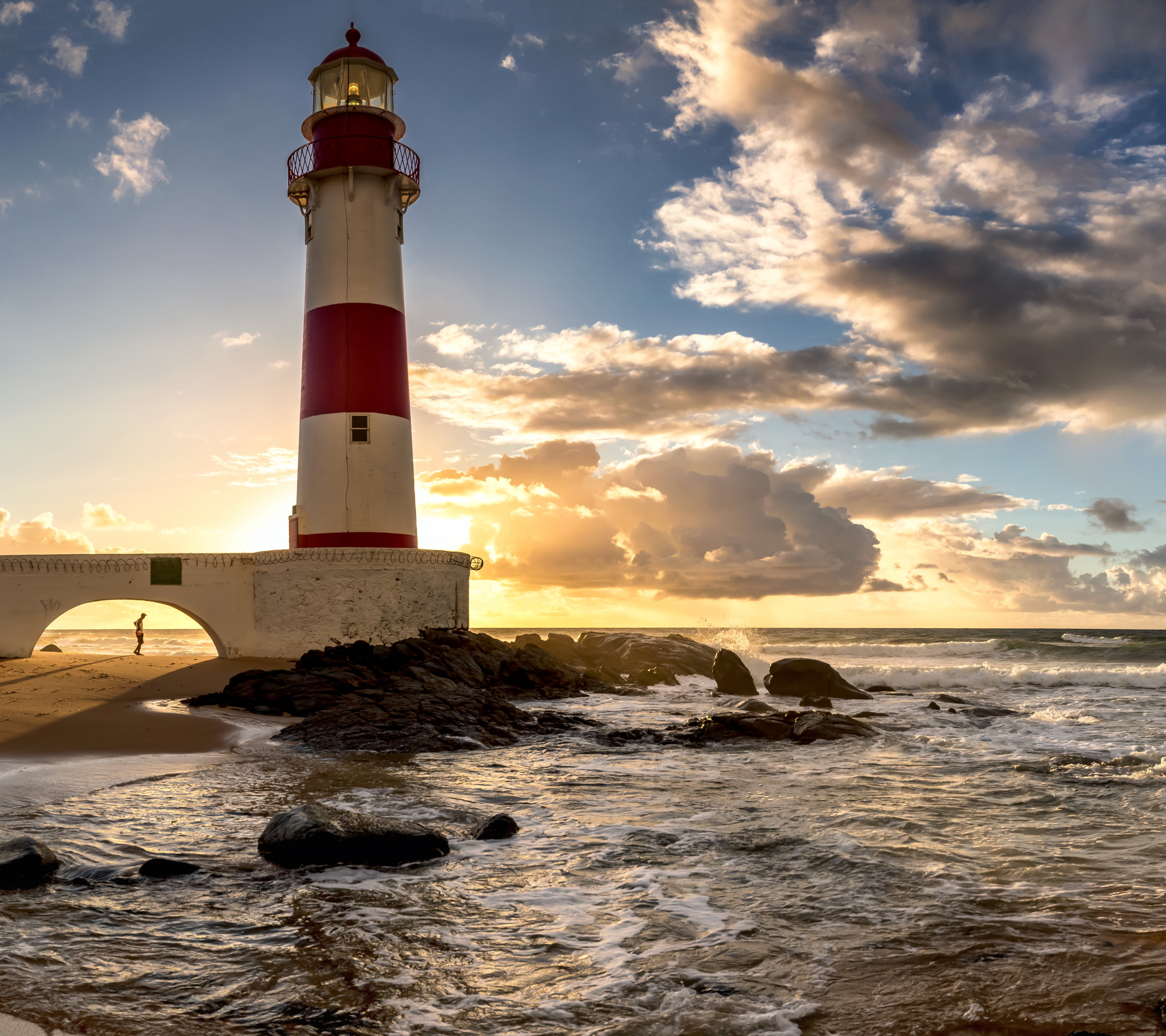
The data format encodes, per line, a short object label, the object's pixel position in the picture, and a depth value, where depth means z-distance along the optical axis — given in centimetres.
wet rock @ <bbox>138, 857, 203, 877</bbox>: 586
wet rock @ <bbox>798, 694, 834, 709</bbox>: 1866
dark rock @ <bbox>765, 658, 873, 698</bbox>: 2128
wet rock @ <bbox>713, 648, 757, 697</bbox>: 2212
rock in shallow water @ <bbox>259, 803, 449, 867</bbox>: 622
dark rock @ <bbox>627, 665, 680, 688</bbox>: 2381
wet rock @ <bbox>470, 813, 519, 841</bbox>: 717
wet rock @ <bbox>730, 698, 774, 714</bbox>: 1767
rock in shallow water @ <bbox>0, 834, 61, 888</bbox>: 555
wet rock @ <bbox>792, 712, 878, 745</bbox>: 1370
